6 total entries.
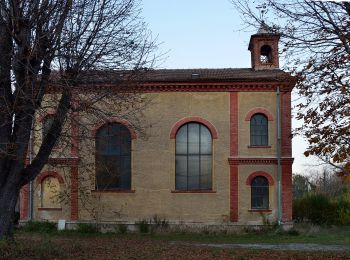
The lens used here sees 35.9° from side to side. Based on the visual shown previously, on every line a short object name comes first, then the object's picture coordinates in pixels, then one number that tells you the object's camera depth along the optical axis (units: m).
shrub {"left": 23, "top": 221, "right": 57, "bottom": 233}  28.62
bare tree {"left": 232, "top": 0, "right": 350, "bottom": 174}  12.10
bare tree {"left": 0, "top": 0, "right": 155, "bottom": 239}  15.20
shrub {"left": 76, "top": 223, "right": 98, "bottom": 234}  28.81
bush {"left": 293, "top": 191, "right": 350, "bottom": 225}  33.12
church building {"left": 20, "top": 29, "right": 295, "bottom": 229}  29.28
